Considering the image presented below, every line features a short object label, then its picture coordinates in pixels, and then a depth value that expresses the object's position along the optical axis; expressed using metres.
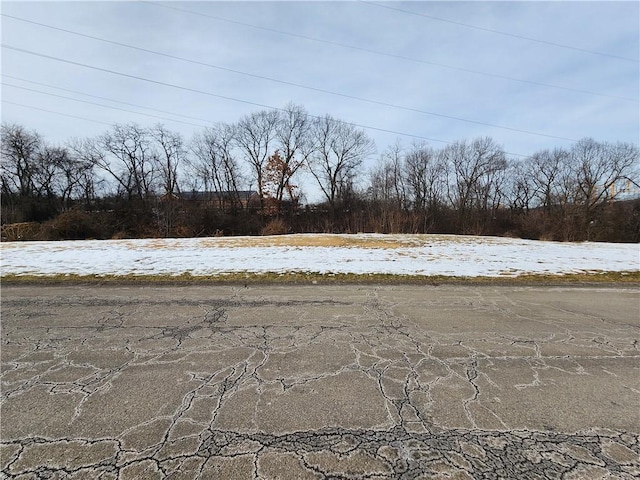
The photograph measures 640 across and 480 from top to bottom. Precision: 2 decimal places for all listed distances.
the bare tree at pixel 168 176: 38.19
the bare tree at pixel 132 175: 37.56
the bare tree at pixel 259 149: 41.78
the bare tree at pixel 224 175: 39.16
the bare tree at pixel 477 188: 39.72
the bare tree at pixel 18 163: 34.16
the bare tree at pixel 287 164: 40.41
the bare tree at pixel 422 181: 40.19
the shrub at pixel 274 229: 27.05
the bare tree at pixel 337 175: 42.78
